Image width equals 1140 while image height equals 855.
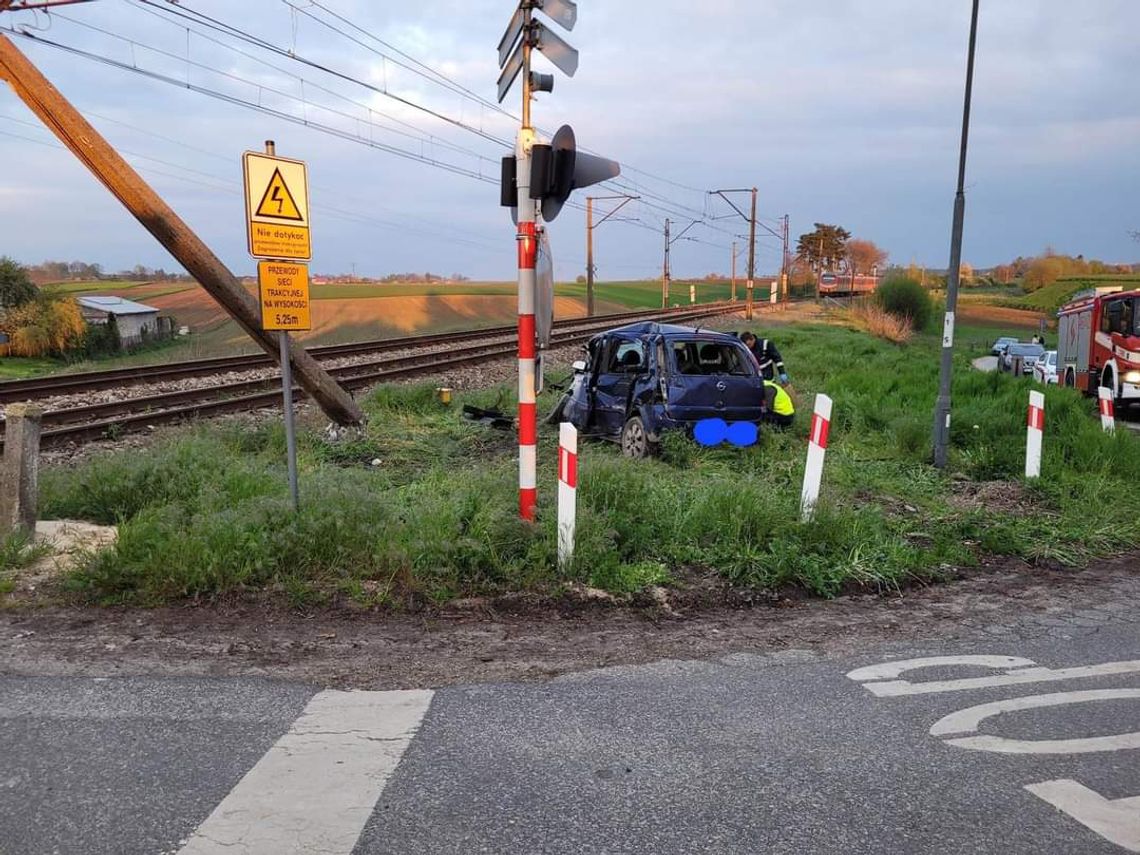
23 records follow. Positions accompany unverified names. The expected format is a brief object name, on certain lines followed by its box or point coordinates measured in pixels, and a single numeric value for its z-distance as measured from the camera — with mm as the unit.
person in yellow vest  10789
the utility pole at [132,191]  9320
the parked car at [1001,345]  41344
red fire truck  17281
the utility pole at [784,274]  72888
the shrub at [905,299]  53125
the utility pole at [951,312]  10047
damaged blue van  9844
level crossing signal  6074
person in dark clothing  12492
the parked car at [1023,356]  34606
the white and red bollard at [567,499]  5914
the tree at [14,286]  40200
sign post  6109
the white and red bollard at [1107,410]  10898
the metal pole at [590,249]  53188
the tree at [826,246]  118069
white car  28306
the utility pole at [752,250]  49697
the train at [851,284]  78900
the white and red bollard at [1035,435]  9078
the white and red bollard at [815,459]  6883
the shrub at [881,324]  44125
